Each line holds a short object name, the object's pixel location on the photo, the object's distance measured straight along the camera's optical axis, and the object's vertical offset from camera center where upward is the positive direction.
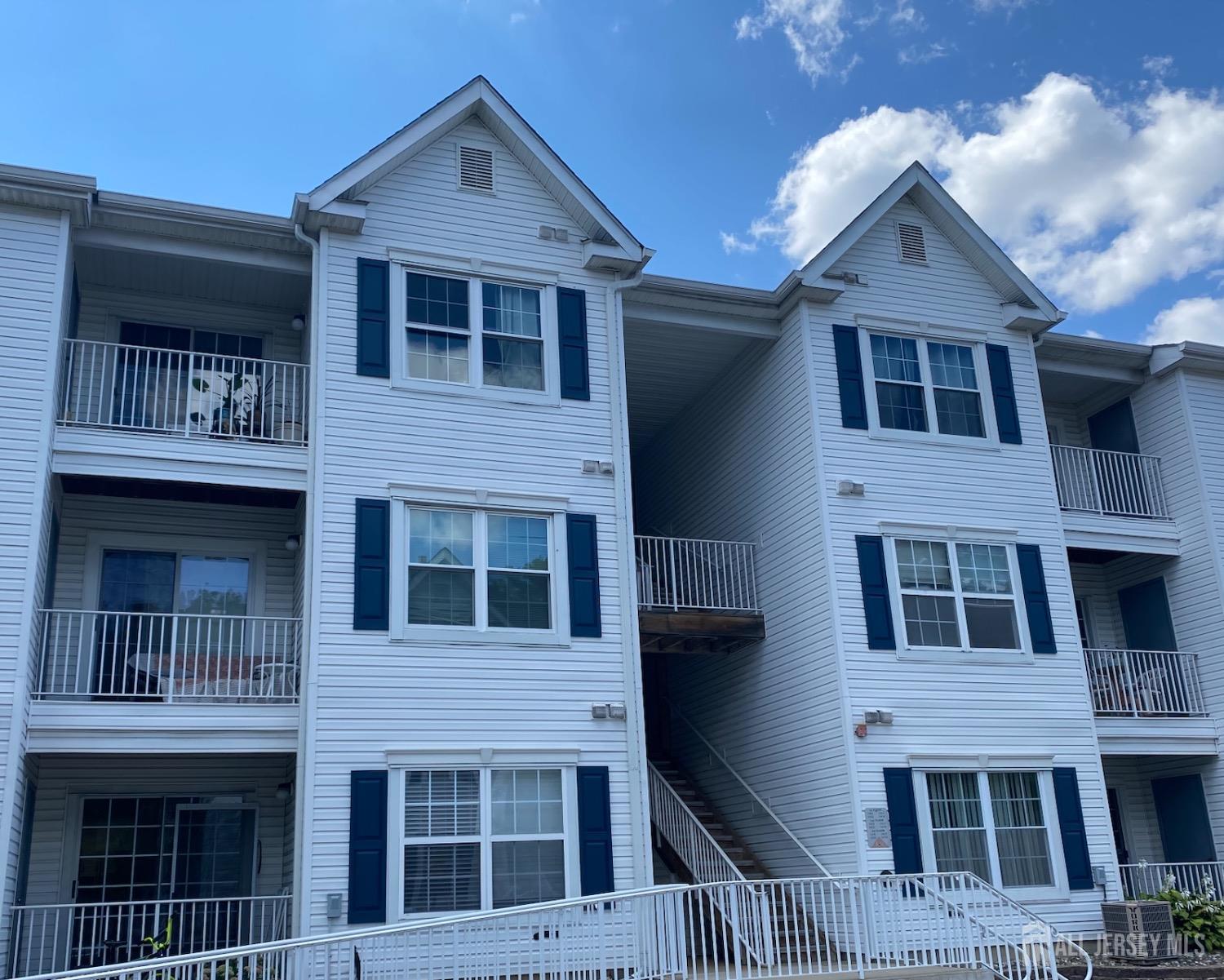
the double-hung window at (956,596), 17.39 +3.50
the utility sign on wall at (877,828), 15.77 +0.35
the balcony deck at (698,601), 17.77 +3.83
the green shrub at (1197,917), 16.17 -0.96
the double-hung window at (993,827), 16.23 +0.31
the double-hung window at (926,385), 18.47 +6.77
